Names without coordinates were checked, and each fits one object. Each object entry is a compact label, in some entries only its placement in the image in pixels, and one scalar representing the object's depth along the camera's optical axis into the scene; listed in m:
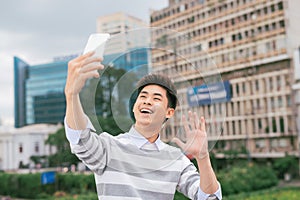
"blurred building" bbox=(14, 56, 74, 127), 45.06
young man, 1.23
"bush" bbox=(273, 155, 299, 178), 17.17
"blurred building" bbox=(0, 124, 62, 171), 31.61
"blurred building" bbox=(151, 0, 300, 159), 18.58
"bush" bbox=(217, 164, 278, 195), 10.95
